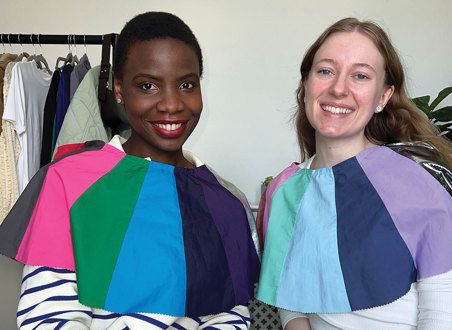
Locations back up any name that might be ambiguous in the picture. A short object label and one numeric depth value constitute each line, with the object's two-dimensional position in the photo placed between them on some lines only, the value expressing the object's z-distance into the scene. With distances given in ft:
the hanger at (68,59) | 7.28
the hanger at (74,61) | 7.32
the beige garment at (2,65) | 6.97
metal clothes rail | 6.83
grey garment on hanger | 6.90
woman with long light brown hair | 4.09
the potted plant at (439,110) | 9.80
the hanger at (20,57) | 7.44
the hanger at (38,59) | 7.63
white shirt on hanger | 6.89
